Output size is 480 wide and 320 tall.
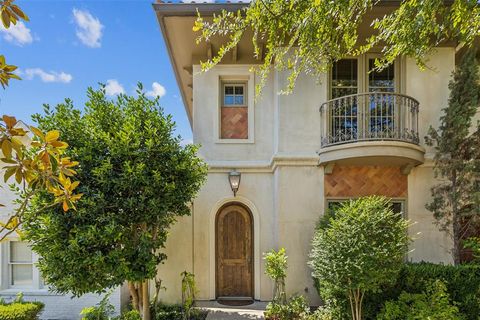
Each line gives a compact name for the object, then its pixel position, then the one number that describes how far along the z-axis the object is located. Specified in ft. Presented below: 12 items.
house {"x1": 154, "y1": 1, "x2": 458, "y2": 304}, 21.09
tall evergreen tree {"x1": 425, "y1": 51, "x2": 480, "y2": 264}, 18.43
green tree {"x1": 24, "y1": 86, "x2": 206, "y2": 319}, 14.69
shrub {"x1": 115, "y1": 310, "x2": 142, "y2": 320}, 17.66
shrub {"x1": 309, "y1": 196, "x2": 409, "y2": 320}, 14.88
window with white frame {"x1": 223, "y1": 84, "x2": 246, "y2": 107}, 24.68
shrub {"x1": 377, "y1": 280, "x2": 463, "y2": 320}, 15.02
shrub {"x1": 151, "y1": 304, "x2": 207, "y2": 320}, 19.11
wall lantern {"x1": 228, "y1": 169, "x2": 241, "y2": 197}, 22.77
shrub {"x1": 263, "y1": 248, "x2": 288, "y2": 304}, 18.31
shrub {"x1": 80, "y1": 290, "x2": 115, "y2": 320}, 17.63
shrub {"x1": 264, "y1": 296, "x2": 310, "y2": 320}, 17.85
